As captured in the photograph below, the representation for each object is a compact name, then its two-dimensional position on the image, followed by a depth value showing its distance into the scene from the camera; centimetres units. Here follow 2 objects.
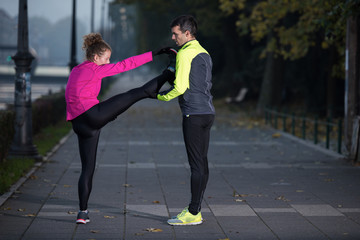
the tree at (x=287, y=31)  2039
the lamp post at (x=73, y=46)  2775
